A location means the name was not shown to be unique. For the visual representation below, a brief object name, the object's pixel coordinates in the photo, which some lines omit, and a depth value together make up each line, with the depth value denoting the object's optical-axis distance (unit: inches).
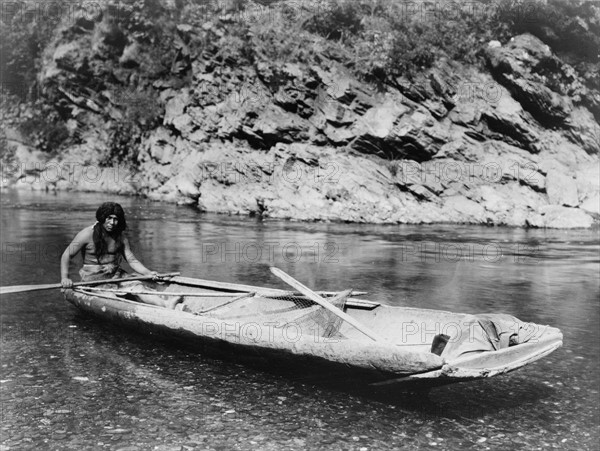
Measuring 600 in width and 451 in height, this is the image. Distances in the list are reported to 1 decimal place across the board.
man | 313.7
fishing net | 258.3
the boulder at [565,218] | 815.7
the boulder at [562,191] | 876.6
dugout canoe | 195.0
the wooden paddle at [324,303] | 222.9
